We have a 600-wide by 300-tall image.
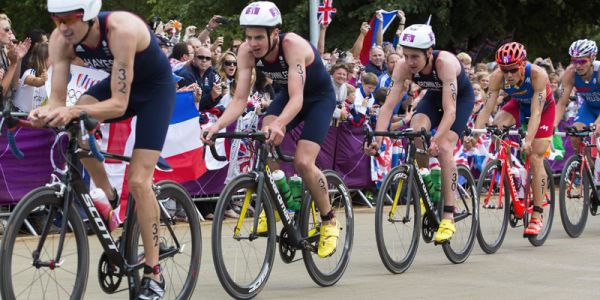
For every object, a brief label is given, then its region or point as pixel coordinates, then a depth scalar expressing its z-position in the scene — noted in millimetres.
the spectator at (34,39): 12352
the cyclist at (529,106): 11344
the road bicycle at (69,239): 6422
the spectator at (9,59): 11938
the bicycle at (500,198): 11248
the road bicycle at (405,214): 9508
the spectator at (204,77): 13227
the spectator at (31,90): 12086
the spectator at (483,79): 18281
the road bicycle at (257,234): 7902
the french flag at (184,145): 12453
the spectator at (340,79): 14648
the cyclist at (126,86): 6617
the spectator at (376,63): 17109
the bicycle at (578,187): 12430
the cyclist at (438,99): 9906
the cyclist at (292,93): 8258
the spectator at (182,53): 13680
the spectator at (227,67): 14289
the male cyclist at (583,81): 12954
